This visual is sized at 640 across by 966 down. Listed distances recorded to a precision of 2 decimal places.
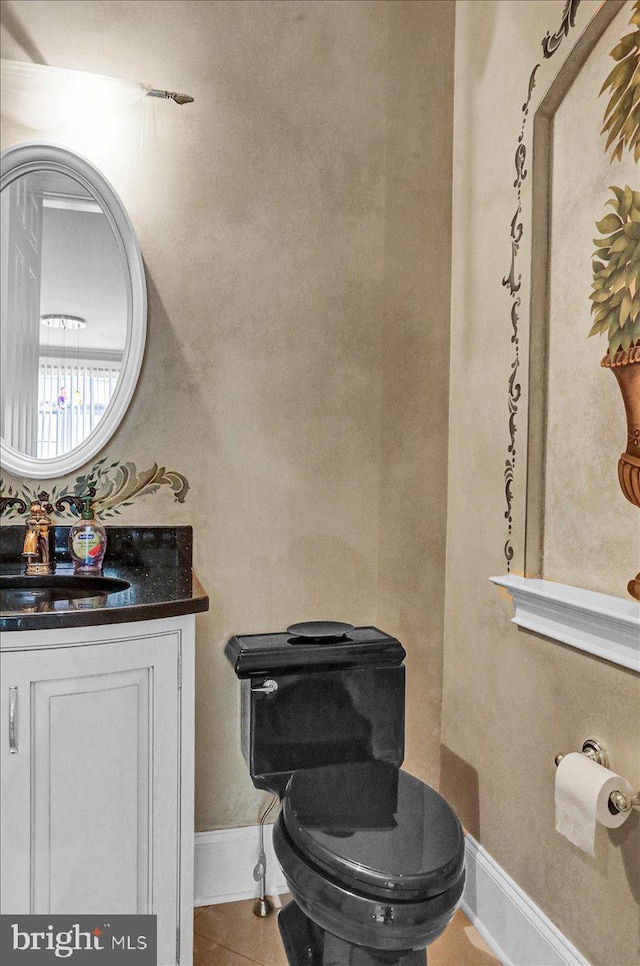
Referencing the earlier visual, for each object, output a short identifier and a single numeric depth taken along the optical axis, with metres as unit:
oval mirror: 1.79
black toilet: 1.20
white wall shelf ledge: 1.23
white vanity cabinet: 1.26
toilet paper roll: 1.22
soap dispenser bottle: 1.72
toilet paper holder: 1.21
